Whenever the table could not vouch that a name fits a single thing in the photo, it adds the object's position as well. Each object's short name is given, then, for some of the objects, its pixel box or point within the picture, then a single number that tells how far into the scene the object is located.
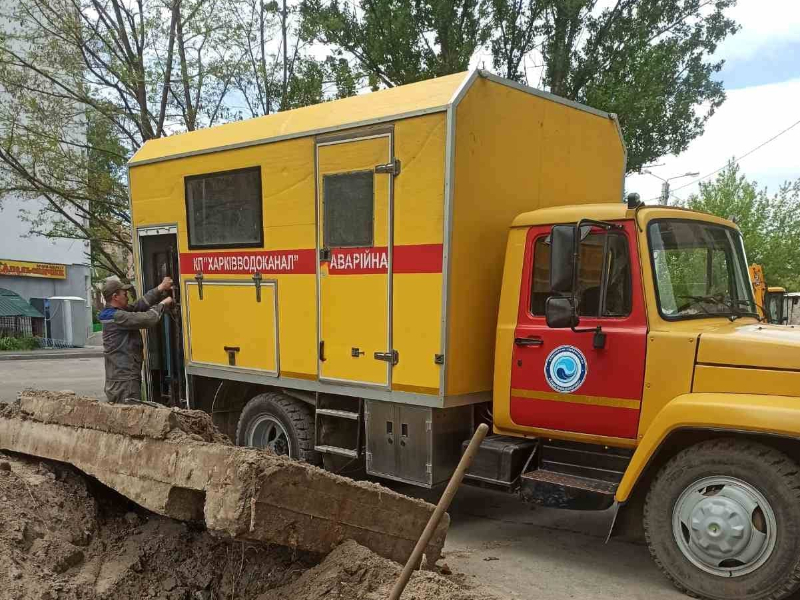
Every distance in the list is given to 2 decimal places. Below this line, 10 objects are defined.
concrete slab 3.52
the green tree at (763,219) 25.73
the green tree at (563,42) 12.37
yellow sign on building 28.59
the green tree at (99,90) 11.63
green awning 27.83
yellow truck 4.21
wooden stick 2.75
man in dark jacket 6.86
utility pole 22.11
